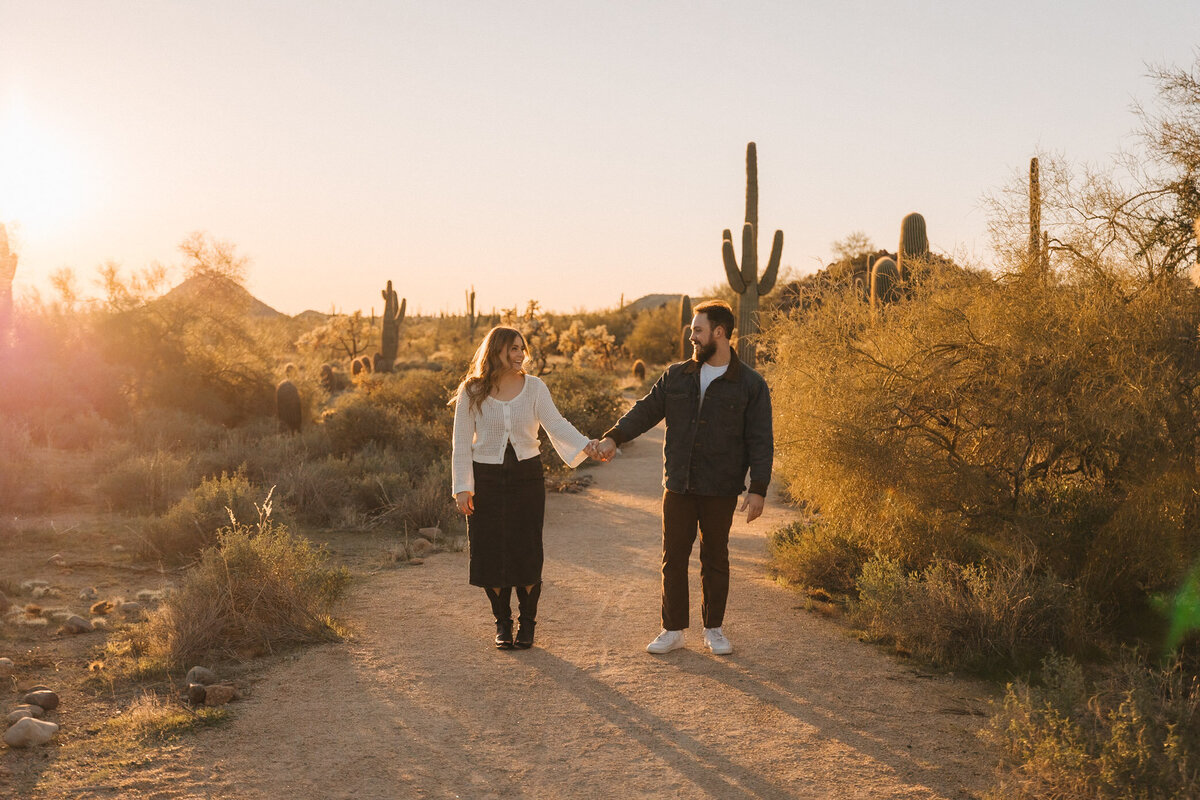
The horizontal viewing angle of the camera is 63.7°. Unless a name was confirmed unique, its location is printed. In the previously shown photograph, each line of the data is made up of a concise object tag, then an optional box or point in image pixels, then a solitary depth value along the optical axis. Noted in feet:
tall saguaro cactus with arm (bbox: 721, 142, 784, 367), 63.46
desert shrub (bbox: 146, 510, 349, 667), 19.76
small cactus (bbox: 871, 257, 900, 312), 39.78
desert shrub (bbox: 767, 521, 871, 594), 25.25
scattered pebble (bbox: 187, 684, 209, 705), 16.98
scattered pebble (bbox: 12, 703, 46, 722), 16.28
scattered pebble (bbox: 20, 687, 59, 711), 16.80
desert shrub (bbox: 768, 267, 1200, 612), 18.83
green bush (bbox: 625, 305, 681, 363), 139.85
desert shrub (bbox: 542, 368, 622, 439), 53.93
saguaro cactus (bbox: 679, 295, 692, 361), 90.38
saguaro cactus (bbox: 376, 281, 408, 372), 106.73
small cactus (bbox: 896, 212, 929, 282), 46.06
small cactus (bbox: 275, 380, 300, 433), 57.21
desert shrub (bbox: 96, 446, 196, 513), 35.91
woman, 19.67
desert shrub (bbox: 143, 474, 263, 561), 29.60
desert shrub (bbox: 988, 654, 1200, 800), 11.75
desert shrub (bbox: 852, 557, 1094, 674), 18.89
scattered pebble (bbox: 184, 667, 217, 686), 17.95
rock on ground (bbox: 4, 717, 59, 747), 15.17
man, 19.11
